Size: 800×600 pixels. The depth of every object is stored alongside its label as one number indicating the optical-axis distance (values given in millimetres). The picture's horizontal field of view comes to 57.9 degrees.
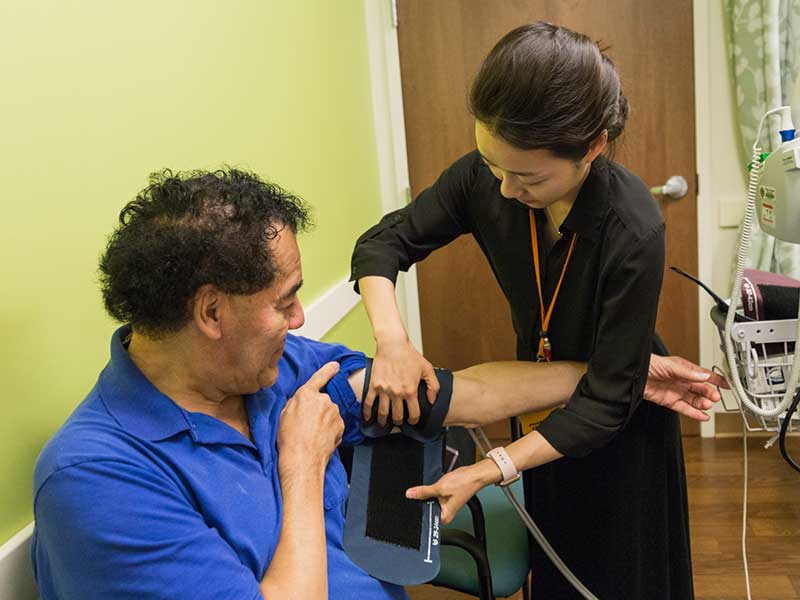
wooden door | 2814
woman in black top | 1040
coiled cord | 1438
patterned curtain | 2637
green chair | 1405
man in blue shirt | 815
